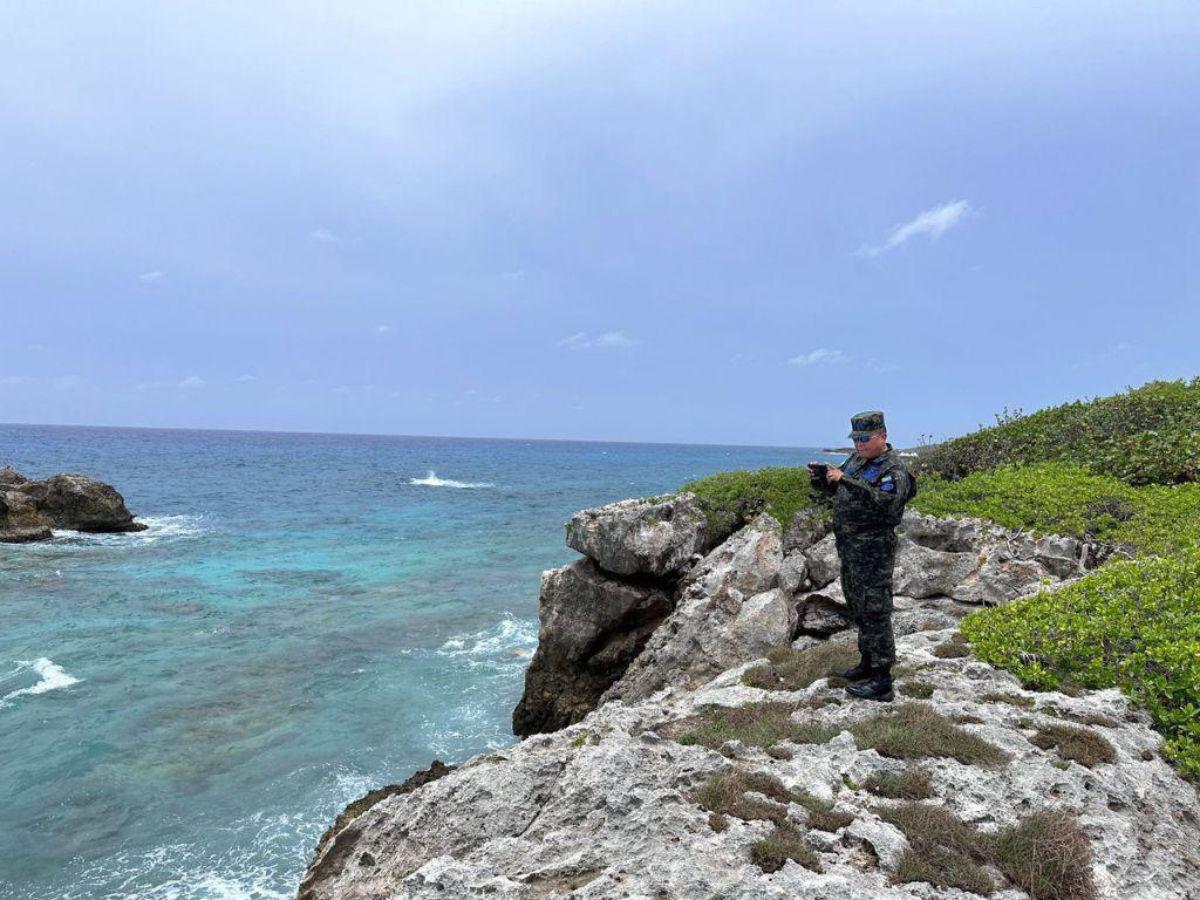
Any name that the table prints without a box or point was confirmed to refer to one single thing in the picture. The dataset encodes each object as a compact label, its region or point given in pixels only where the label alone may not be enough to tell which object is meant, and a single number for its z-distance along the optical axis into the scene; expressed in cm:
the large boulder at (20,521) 3738
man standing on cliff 754
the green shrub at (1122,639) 719
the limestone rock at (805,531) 1441
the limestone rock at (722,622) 1177
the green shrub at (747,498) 1536
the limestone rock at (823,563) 1342
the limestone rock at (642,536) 1501
